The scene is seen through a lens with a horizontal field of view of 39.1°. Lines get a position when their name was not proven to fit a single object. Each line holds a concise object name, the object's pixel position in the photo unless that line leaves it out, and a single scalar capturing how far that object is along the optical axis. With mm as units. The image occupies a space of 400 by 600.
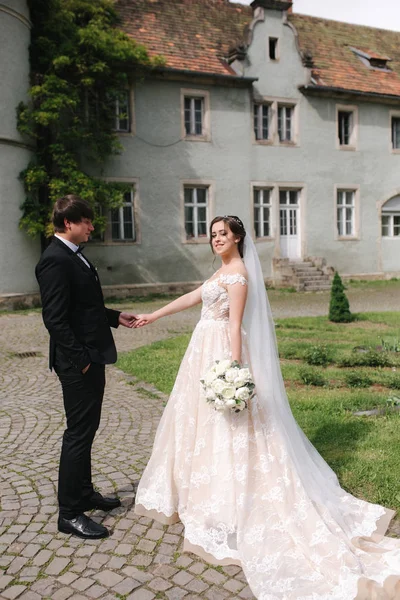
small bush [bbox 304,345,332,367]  8336
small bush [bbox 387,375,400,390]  6984
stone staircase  20297
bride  3111
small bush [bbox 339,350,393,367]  8250
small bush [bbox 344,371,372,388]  7102
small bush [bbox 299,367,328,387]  7184
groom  3512
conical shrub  12312
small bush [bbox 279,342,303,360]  8813
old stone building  18938
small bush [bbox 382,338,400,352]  9070
